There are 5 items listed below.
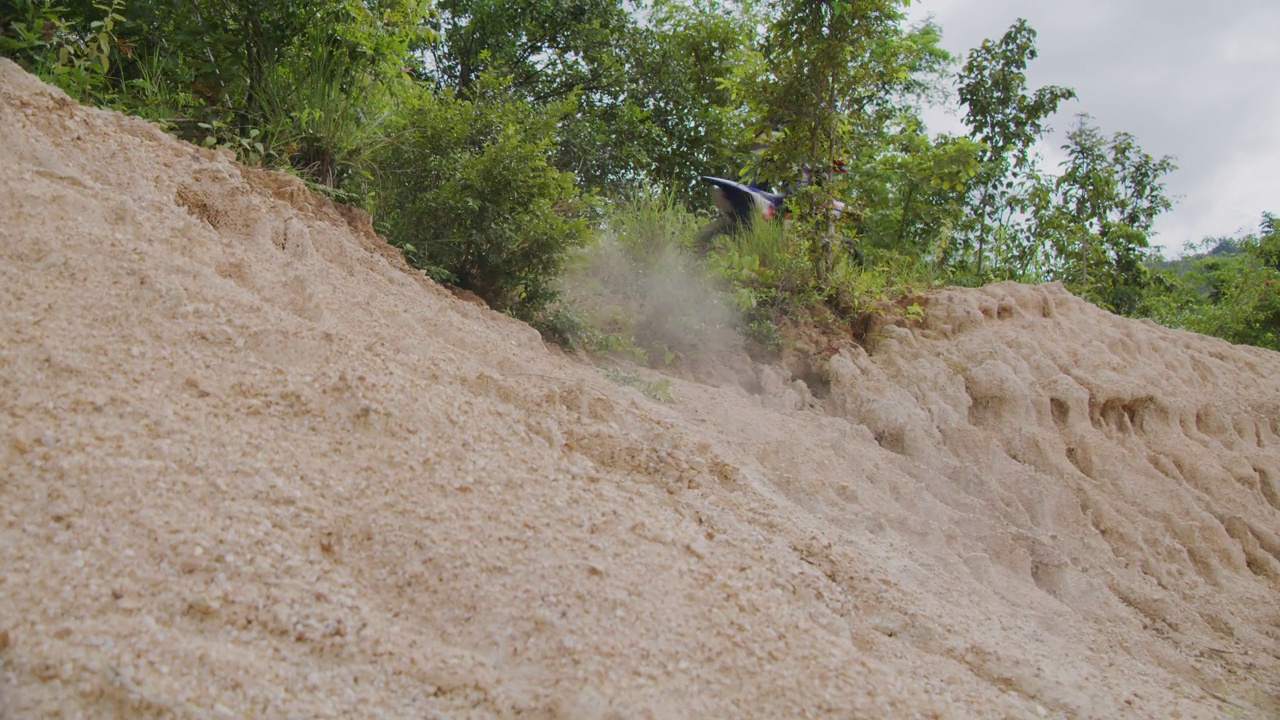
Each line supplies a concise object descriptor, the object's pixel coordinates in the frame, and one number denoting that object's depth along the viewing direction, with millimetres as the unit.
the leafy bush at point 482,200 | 5184
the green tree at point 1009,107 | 9625
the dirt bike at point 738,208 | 7543
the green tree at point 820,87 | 6863
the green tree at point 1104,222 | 9773
